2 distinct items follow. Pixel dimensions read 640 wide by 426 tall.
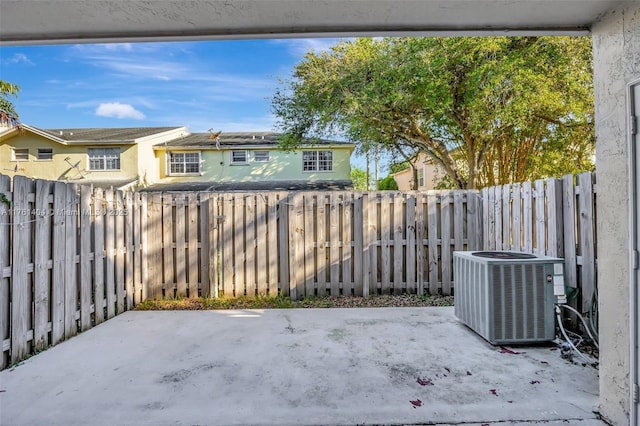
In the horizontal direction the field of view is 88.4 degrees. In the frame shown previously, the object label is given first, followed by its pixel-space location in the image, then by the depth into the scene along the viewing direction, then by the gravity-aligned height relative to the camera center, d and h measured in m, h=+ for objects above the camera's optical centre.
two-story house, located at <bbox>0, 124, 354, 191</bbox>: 15.05 +2.59
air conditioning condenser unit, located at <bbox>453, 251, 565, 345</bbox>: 3.20 -0.84
